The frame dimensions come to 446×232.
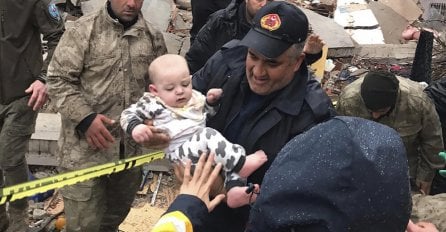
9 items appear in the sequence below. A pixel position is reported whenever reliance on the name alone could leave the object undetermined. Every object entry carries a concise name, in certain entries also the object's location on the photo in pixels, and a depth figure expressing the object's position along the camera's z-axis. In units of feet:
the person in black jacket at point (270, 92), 9.72
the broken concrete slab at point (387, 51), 27.76
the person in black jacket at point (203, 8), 19.72
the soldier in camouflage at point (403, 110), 14.47
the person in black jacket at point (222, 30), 15.03
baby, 9.77
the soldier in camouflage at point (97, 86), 12.27
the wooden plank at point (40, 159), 18.94
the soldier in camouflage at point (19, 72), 14.28
